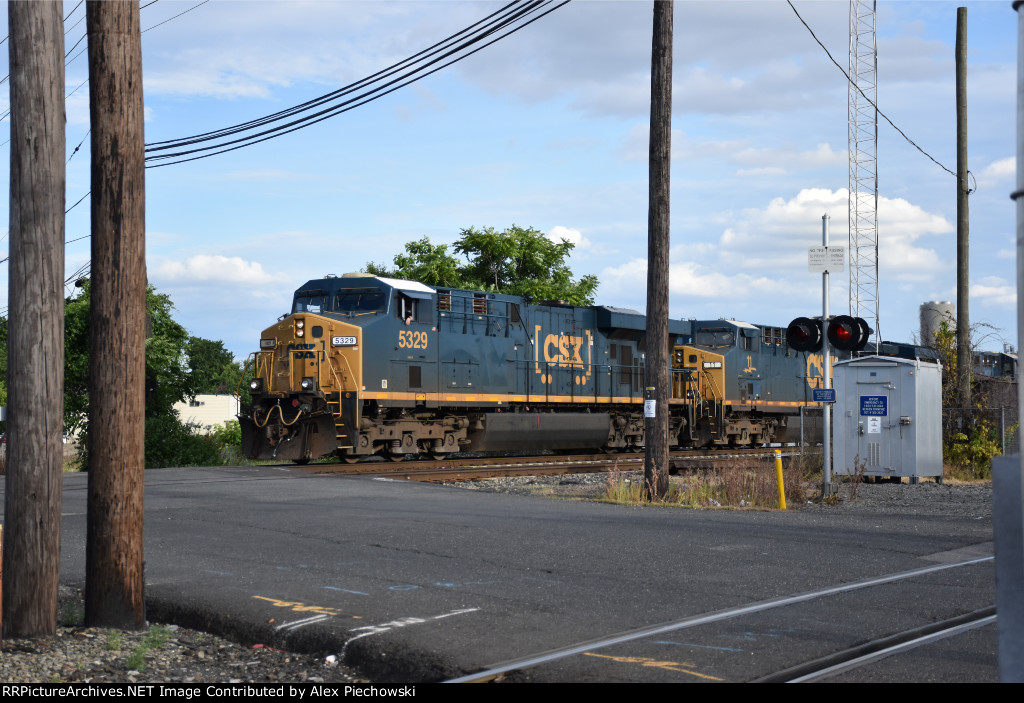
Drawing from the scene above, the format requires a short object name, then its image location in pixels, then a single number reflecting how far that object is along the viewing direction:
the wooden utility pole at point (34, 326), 6.34
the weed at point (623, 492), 14.41
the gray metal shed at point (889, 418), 17.17
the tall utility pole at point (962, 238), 21.03
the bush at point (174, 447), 31.33
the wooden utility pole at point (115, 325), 6.56
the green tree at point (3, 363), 44.76
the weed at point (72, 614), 6.98
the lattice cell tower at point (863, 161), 44.91
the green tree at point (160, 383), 31.67
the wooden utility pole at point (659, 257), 14.42
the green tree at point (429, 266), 45.41
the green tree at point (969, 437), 19.61
